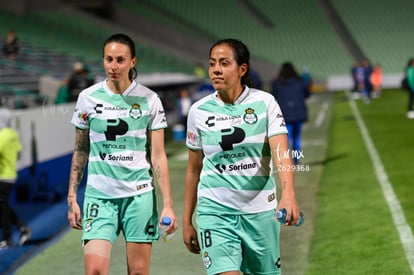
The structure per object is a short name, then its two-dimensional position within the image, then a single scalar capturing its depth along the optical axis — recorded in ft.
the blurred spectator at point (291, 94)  47.29
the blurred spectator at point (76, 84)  56.08
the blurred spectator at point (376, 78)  144.25
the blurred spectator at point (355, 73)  140.56
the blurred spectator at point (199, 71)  136.87
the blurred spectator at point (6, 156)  29.22
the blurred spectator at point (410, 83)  93.40
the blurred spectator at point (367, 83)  132.46
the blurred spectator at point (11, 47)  88.28
